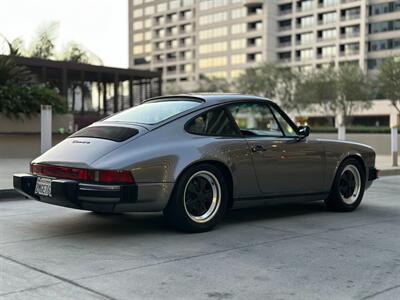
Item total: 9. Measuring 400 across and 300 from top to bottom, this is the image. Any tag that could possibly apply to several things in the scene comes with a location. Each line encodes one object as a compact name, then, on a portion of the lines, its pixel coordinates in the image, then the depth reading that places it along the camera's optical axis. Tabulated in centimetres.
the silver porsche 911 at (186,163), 564
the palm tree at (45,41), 4100
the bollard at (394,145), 1780
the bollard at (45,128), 1356
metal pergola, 2836
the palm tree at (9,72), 1672
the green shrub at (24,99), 1620
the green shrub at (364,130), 2905
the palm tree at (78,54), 4412
